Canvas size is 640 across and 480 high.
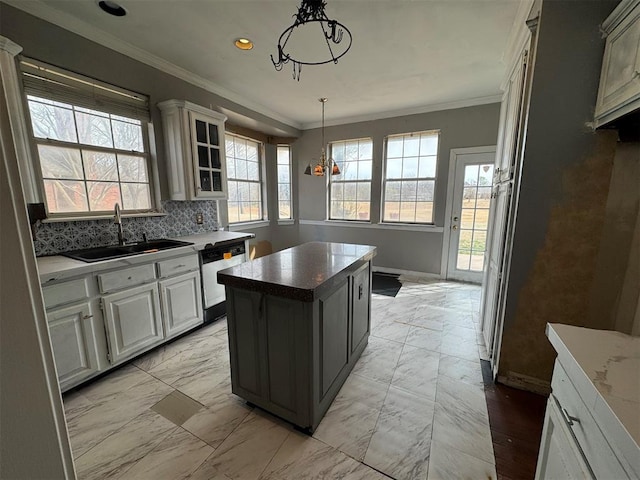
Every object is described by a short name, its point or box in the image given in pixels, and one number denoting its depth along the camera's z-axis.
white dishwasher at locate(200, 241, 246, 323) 2.74
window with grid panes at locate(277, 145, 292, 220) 5.14
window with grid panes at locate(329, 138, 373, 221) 4.73
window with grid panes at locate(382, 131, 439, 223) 4.27
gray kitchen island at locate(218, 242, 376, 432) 1.44
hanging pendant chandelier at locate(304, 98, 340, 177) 3.48
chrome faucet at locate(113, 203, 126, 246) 2.43
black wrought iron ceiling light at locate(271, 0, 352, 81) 1.49
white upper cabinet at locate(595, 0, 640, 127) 1.22
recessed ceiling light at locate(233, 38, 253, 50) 2.36
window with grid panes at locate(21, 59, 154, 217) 2.08
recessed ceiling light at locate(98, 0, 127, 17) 1.91
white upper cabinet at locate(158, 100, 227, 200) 2.75
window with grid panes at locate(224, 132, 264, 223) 4.23
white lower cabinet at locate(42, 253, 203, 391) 1.77
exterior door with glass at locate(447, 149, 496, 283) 3.90
